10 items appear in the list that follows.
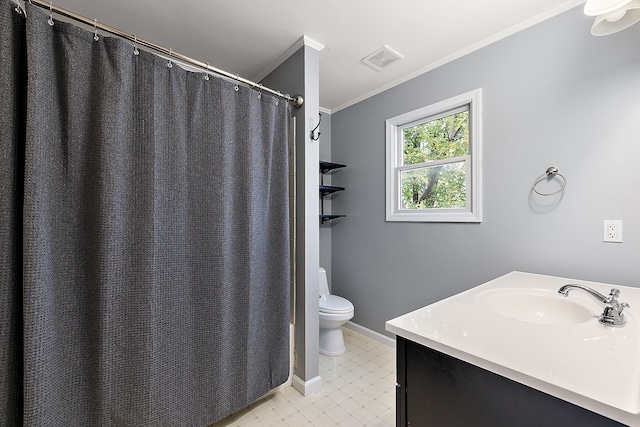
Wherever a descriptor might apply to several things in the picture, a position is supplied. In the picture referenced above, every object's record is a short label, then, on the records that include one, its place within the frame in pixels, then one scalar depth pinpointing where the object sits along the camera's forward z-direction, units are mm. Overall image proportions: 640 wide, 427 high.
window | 1840
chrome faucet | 842
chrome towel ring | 1463
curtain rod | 1009
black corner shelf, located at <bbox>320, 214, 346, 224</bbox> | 2687
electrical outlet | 1302
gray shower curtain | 936
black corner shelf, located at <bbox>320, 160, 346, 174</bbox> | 2632
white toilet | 2080
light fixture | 948
